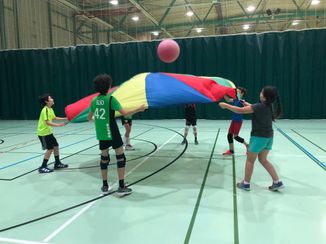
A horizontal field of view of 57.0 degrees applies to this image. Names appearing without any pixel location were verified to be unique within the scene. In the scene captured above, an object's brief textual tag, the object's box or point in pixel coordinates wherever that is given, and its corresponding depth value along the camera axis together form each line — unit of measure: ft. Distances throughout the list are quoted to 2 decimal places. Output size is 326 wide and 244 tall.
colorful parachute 12.77
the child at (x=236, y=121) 15.31
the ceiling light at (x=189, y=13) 41.11
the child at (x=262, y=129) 10.40
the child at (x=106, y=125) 10.48
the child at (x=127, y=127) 18.19
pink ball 16.06
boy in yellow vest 13.56
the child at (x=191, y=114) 19.08
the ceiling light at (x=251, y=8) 40.21
